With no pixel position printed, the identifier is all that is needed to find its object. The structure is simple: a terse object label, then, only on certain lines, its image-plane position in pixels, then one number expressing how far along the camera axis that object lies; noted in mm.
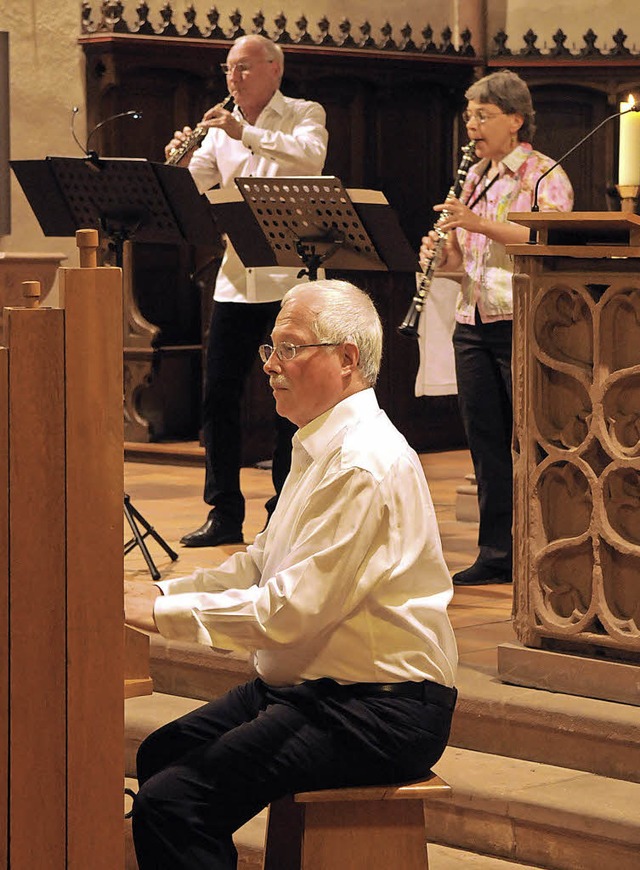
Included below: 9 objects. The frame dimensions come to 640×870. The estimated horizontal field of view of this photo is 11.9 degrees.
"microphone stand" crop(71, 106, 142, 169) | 9950
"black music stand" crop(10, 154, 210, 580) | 9943
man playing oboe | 10824
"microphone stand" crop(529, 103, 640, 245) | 7548
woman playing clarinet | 9680
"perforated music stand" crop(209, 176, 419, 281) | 9595
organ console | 4829
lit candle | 7541
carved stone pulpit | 7342
